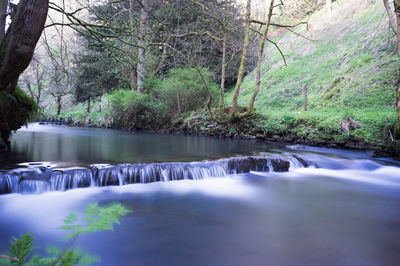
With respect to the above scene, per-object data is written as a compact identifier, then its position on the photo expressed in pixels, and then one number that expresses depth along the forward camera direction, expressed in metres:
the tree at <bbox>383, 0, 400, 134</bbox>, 8.18
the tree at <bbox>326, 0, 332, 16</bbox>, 27.27
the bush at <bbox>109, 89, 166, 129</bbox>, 18.36
